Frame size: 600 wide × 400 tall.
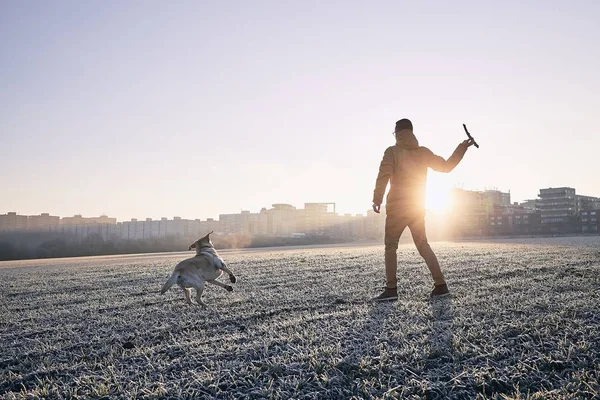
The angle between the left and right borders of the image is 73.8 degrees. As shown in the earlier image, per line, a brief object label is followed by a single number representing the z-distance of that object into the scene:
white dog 5.78
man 5.64
